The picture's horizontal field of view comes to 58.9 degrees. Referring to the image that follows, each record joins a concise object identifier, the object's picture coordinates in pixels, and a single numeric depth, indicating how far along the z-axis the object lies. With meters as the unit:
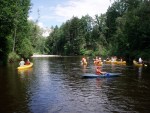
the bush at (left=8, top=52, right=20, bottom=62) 27.49
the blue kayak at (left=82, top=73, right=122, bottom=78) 16.19
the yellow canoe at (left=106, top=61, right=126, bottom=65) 28.72
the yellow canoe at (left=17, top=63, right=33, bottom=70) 21.31
